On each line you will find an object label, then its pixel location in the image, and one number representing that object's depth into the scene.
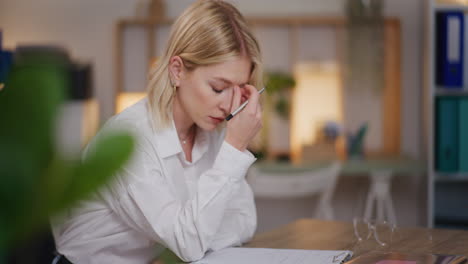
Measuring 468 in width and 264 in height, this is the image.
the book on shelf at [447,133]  3.17
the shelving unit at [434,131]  3.18
